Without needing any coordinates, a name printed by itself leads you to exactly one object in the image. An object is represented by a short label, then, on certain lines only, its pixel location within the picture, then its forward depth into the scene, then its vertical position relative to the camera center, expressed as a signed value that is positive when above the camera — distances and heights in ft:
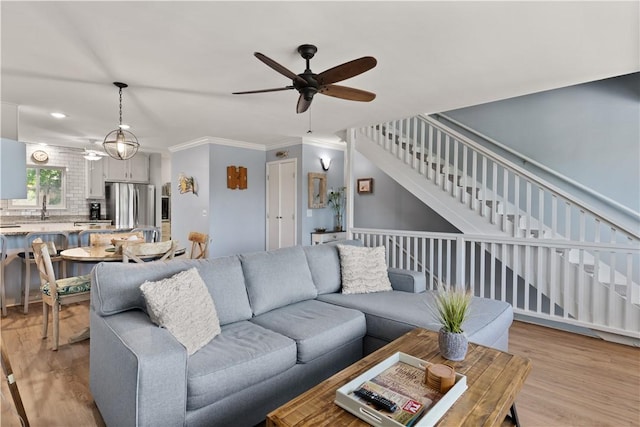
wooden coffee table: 3.96 -2.56
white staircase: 10.26 -0.69
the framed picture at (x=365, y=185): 20.84 +1.38
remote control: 4.08 -2.45
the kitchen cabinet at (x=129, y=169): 22.99 +2.67
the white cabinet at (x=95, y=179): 22.35 +1.87
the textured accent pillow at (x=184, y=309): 5.89 -1.93
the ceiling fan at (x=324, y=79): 6.86 +2.96
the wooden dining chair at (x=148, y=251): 10.20 -1.45
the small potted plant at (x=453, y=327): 5.42 -2.01
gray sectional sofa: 4.95 -2.60
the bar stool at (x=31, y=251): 12.67 -1.78
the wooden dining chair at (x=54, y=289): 9.36 -2.44
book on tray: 4.01 -2.52
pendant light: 11.37 +2.16
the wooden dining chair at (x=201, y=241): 13.14 -1.39
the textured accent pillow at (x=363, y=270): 9.87 -1.95
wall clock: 20.43 +3.15
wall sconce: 20.75 +2.84
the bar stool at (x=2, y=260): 12.07 -2.01
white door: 20.11 +0.17
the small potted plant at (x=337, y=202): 21.47 +0.32
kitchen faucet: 20.72 -0.26
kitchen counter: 13.23 -1.01
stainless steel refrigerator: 22.70 +0.22
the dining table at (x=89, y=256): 9.95 -1.59
